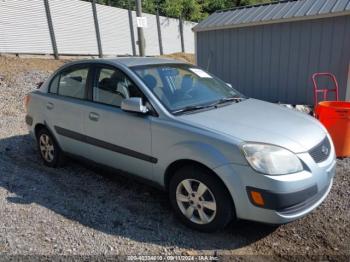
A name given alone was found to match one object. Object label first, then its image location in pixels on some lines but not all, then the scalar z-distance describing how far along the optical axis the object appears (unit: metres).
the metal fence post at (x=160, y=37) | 21.09
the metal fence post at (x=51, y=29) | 13.45
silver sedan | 2.81
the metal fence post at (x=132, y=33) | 18.91
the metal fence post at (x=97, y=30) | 16.16
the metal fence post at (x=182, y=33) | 23.05
